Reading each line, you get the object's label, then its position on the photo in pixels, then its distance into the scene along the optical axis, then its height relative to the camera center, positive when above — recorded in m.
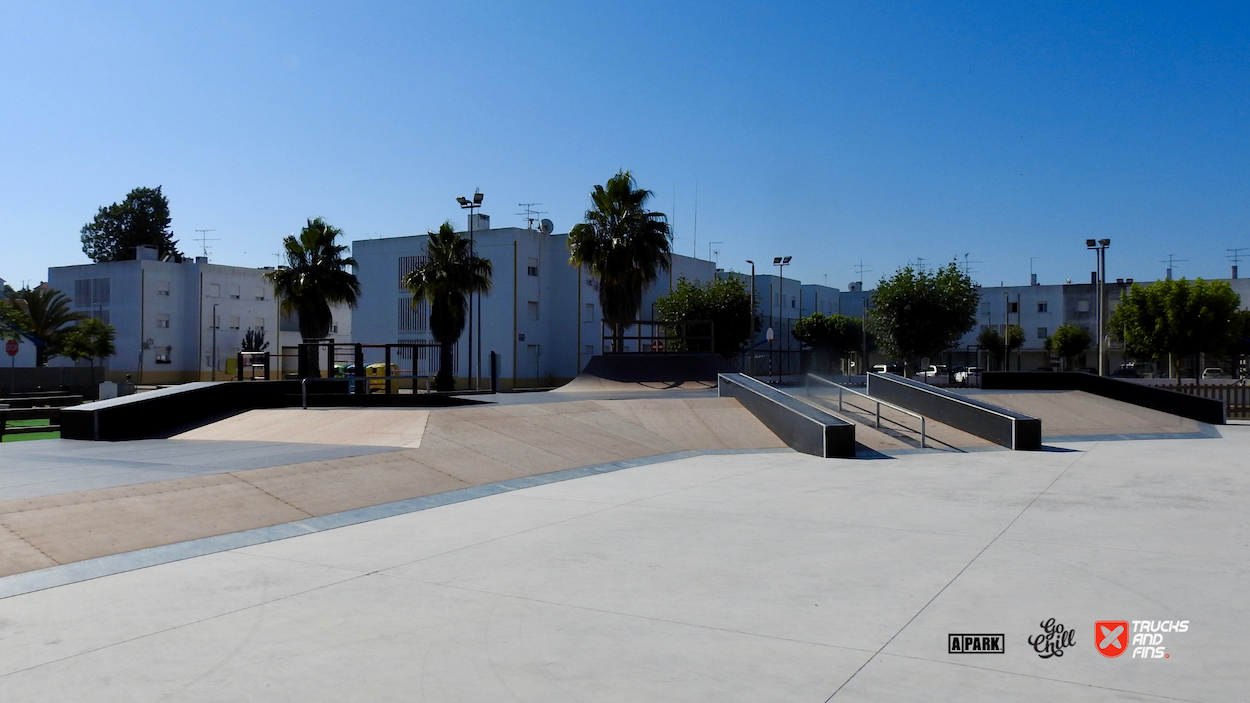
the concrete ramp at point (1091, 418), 18.88 -1.58
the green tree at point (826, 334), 68.06 +0.98
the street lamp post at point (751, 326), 40.26 +1.00
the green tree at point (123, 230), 94.38 +11.81
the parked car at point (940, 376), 55.05 -1.93
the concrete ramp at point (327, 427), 12.96 -1.37
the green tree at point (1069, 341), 68.81 +0.63
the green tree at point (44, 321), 51.41 +1.11
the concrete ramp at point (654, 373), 25.89 -0.82
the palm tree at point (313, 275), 41.22 +3.13
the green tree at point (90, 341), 51.75 -0.06
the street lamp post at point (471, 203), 34.72 +5.69
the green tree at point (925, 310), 41.94 +1.81
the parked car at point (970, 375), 54.00 -1.78
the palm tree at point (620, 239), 32.12 +3.86
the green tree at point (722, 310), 45.09 +1.87
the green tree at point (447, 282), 38.31 +2.70
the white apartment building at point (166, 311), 63.00 +2.18
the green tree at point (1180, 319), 31.14 +1.13
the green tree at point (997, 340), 73.75 +0.70
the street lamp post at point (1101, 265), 31.59 +3.20
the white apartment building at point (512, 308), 50.28 +2.16
